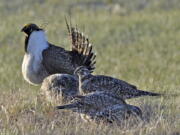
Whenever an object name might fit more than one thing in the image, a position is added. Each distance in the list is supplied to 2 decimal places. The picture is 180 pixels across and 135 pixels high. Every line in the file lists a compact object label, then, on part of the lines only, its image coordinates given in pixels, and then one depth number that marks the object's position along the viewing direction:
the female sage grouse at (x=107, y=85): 17.56
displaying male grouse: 20.92
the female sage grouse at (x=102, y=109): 15.21
